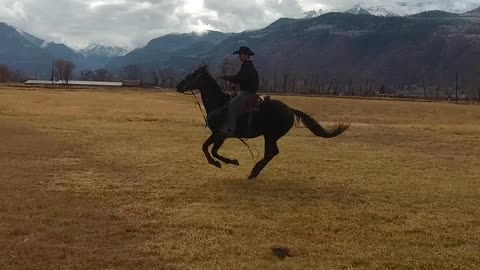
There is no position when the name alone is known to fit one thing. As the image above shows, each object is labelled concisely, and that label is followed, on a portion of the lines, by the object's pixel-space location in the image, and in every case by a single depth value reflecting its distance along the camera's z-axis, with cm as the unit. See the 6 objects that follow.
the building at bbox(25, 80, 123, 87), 15161
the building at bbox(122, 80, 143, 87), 15099
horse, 1399
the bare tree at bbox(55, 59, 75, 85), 17588
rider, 1380
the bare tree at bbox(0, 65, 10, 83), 15488
